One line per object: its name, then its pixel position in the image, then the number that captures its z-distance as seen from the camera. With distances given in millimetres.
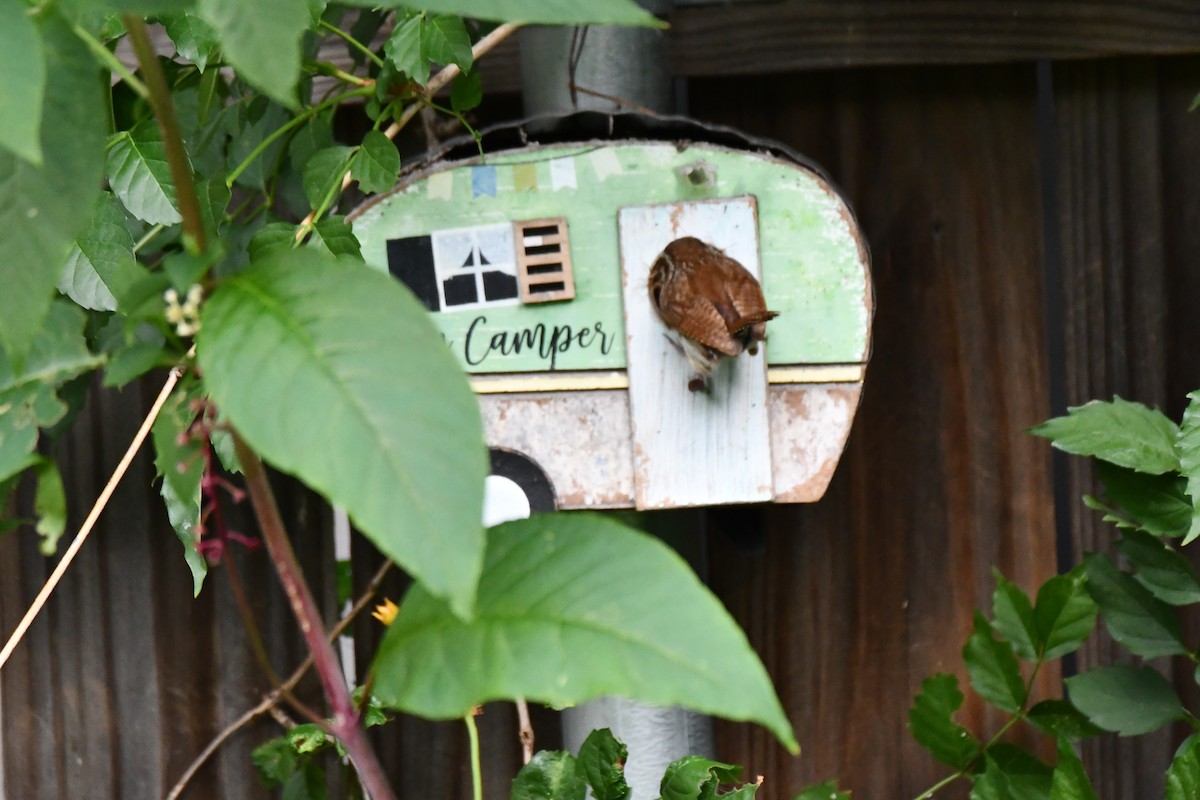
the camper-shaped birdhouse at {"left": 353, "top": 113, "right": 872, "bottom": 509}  5922
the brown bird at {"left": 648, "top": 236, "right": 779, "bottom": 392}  5889
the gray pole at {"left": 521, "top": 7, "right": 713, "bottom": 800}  5948
